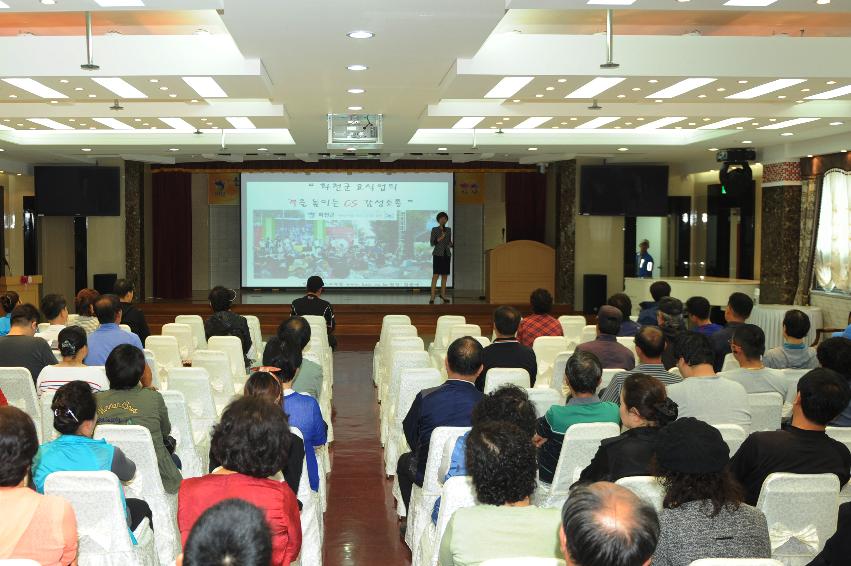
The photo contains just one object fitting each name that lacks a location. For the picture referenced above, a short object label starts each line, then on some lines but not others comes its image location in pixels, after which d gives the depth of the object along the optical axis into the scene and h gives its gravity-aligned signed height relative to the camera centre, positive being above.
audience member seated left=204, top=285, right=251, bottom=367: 8.38 -0.74
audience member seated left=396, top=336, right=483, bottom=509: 4.72 -0.83
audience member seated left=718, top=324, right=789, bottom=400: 5.86 -0.81
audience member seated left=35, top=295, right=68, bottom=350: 8.03 -0.63
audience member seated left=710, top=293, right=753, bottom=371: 7.88 -0.66
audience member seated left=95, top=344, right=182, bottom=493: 4.57 -0.81
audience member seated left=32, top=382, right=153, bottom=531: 3.74 -0.83
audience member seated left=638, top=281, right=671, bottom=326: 9.29 -0.62
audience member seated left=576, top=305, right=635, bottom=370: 6.83 -0.79
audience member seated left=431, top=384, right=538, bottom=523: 3.82 -0.69
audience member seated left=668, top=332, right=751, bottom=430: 5.04 -0.85
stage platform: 16.23 -1.28
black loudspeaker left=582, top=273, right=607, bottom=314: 17.78 -0.98
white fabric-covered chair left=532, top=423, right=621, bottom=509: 4.34 -0.98
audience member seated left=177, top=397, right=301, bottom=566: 2.97 -0.75
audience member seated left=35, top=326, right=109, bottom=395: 5.69 -0.79
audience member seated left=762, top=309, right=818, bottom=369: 6.83 -0.80
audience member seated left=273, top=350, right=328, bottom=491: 4.80 -0.91
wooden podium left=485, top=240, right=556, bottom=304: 18.08 -0.58
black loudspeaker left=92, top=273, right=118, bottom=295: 17.72 -0.80
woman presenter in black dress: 17.39 -0.20
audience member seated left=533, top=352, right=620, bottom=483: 4.62 -0.85
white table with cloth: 12.84 -1.11
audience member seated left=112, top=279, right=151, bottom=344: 8.85 -0.69
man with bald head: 2.01 -0.63
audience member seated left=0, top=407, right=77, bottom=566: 2.84 -0.84
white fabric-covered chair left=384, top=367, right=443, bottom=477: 6.07 -0.93
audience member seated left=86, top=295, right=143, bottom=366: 7.13 -0.74
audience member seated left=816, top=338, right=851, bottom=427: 5.67 -0.69
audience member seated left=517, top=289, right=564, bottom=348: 8.58 -0.76
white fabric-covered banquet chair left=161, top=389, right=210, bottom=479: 5.22 -1.12
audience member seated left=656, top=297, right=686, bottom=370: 7.87 -0.65
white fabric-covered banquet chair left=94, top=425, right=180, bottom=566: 4.22 -1.17
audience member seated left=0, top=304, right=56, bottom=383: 6.80 -0.80
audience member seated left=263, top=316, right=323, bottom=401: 5.25 -0.66
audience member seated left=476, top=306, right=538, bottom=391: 6.73 -0.84
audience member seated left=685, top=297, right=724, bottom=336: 8.17 -0.62
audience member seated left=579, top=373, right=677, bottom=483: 3.79 -0.80
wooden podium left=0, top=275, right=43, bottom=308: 15.69 -0.85
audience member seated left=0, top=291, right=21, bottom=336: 9.03 -0.60
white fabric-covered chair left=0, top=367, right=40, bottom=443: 5.91 -0.94
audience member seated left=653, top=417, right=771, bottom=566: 2.88 -0.84
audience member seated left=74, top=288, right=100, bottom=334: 8.30 -0.66
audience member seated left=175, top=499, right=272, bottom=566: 1.77 -0.57
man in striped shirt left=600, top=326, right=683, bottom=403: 5.70 -0.70
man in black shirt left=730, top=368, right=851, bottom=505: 3.94 -0.87
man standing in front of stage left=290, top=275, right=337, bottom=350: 10.11 -0.71
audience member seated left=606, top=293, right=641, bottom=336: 8.59 -0.66
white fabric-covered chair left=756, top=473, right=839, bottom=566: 3.54 -1.04
